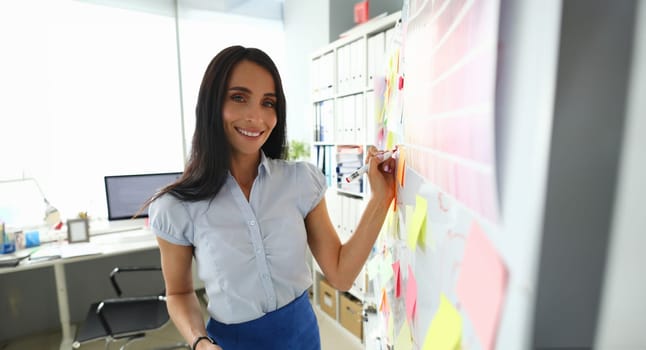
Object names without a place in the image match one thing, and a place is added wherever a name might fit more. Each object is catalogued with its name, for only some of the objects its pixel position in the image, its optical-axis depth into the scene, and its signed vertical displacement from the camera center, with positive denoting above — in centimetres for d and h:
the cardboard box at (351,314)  226 -126
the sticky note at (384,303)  86 -45
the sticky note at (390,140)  86 -2
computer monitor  238 -42
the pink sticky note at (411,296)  57 -29
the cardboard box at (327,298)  256 -130
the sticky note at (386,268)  83 -36
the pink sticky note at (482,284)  26 -13
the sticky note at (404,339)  61 -40
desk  203 -76
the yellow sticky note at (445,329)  35 -22
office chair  173 -104
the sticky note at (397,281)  72 -33
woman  95 -28
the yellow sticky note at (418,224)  52 -15
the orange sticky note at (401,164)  72 -7
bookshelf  203 +12
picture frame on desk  235 -69
